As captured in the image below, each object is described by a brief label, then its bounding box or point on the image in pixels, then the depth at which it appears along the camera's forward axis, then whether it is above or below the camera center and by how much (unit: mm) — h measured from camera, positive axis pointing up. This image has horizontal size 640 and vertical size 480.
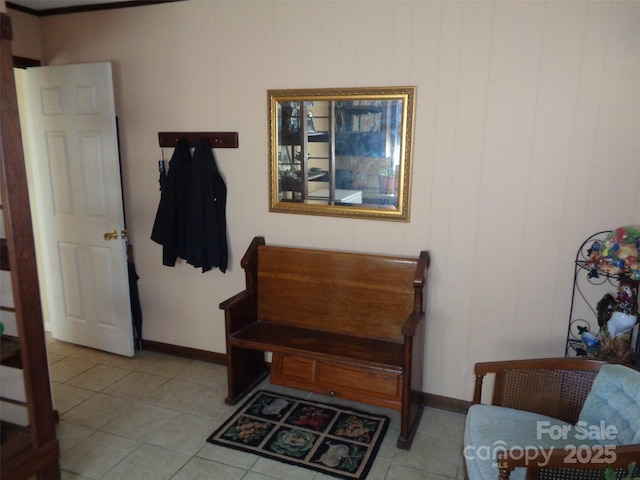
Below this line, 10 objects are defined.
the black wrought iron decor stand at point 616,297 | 2016 -619
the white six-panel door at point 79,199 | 3117 -303
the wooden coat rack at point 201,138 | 2982 +115
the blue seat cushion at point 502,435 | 1715 -1060
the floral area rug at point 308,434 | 2334 -1460
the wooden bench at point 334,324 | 2520 -971
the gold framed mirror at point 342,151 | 2605 +34
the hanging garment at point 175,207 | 3031 -326
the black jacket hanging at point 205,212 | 2973 -347
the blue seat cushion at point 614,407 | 1647 -894
